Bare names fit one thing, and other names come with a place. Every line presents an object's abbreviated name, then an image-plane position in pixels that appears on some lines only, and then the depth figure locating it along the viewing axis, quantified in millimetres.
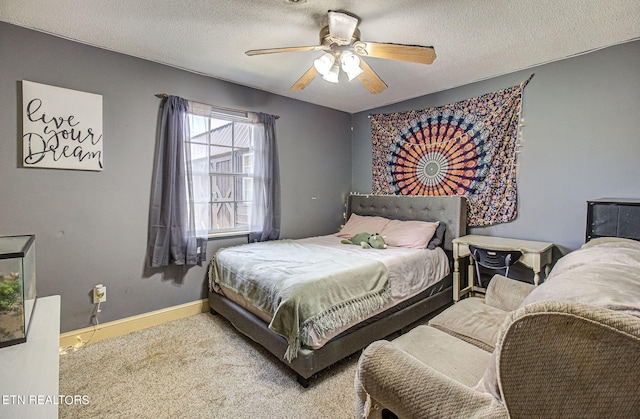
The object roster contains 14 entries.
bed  1814
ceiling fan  1814
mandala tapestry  2920
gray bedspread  1790
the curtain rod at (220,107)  2646
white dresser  746
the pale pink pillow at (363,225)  3449
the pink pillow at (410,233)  2979
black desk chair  2436
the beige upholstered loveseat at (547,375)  620
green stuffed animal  2994
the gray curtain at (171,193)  2635
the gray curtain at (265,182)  3264
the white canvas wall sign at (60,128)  2105
